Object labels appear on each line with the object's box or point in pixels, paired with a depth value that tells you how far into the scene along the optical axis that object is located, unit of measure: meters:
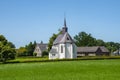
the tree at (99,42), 187.45
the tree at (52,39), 123.12
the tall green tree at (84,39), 172.12
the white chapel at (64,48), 107.94
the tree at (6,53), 75.44
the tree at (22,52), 133.23
